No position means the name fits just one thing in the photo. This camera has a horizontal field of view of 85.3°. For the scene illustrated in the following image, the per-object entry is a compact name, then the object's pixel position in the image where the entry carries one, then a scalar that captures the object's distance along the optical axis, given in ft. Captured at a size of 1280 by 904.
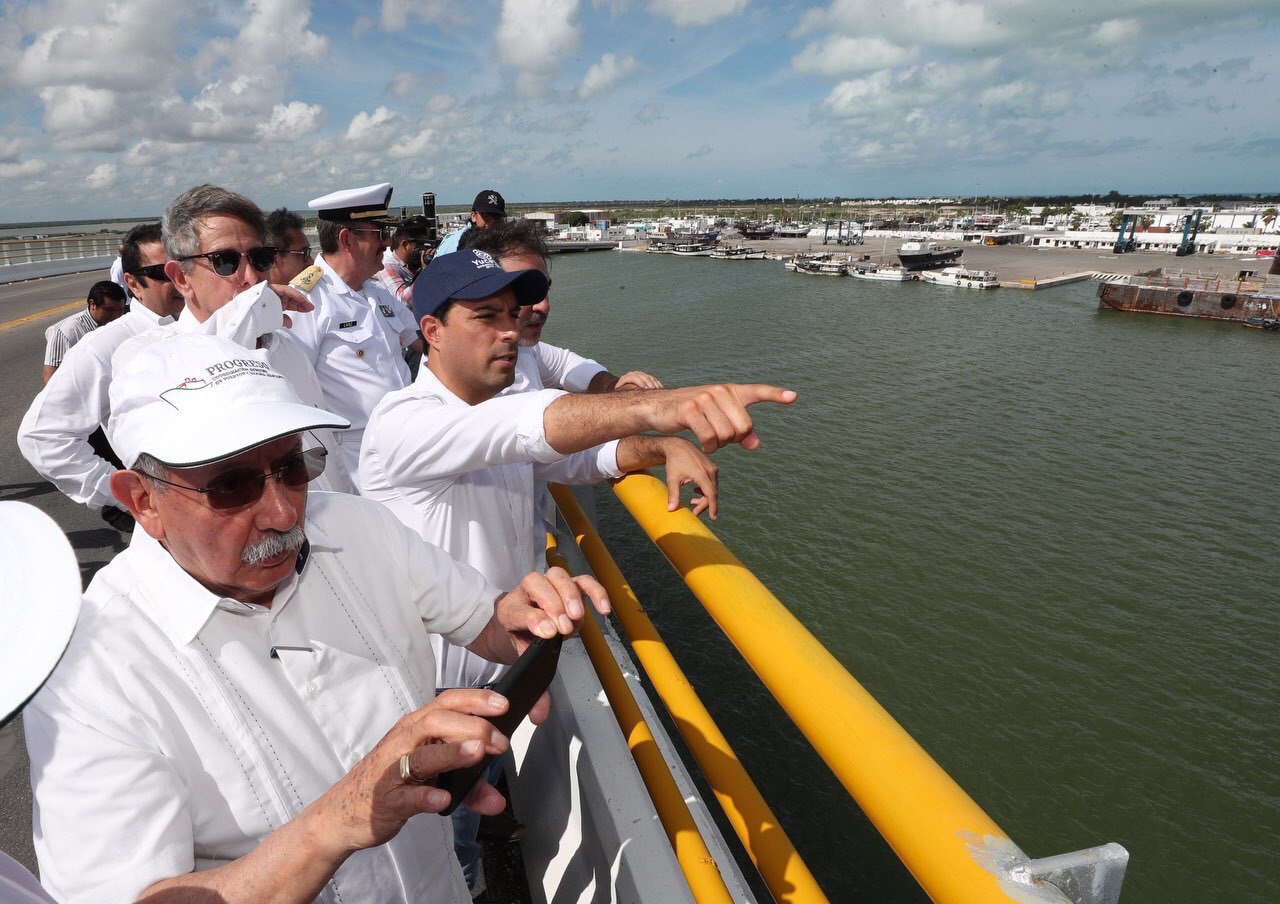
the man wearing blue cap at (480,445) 5.68
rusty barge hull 116.26
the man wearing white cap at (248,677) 3.44
